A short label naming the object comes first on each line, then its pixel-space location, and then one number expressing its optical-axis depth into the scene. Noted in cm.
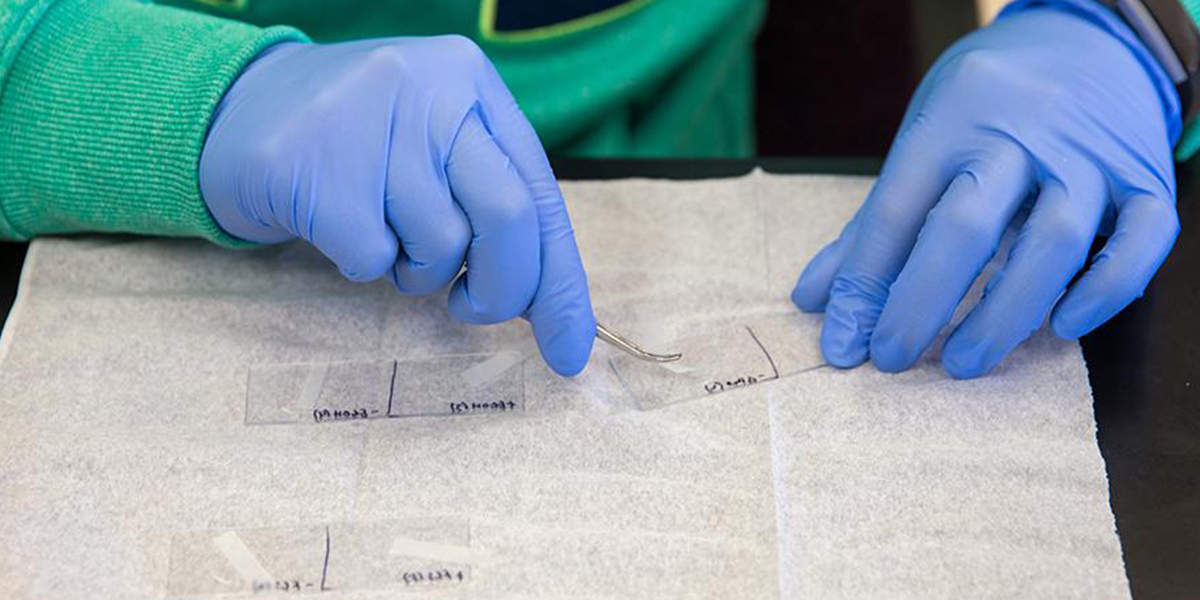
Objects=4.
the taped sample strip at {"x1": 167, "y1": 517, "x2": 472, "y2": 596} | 66
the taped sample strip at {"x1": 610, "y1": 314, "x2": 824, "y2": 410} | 79
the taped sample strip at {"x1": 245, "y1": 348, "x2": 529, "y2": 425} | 78
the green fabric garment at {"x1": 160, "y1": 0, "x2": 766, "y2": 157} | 106
